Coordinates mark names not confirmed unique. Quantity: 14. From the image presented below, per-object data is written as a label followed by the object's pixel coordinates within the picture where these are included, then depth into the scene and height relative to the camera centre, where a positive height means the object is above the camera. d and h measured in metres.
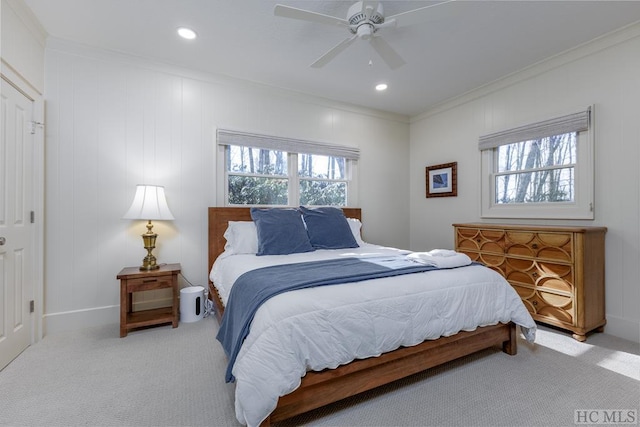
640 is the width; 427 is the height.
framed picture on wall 4.01 +0.49
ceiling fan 1.84 +1.32
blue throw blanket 1.51 -0.40
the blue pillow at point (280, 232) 2.81 -0.20
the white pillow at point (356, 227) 3.51 -0.18
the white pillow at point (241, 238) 2.93 -0.26
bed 1.37 -0.89
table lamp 2.66 +0.03
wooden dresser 2.41 -0.53
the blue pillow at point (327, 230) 3.13 -0.19
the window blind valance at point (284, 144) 3.32 +0.88
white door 2.02 -0.08
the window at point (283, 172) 3.44 +0.55
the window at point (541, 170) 2.76 +0.47
